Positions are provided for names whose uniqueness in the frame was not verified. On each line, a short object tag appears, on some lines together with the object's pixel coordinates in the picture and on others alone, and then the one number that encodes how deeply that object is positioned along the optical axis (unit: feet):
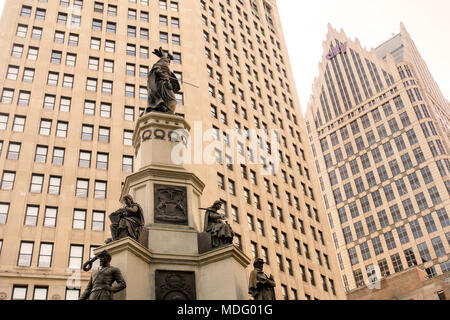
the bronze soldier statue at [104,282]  39.14
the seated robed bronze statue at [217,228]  48.91
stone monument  44.39
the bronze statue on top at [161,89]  62.23
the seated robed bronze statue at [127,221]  45.70
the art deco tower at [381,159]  372.17
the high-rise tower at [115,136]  156.46
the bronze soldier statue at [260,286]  45.80
